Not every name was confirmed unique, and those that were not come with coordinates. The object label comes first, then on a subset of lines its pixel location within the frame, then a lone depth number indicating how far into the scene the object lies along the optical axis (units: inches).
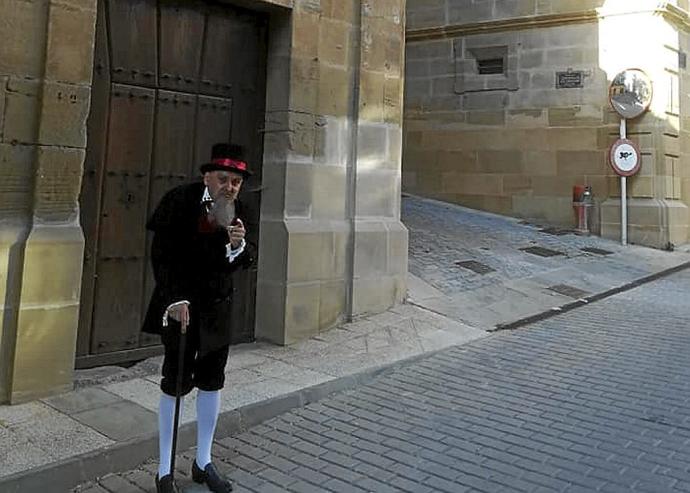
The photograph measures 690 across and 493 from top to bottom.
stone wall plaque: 538.6
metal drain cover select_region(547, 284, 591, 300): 332.8
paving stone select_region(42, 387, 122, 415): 168.1
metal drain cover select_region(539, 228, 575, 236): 507.9
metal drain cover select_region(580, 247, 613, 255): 455.5
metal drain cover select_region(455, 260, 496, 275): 352.9
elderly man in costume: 128.9
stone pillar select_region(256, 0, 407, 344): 239.6
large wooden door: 199.3
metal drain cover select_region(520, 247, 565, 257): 422.0
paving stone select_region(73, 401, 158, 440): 152.9
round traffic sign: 501.4
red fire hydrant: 518.6
